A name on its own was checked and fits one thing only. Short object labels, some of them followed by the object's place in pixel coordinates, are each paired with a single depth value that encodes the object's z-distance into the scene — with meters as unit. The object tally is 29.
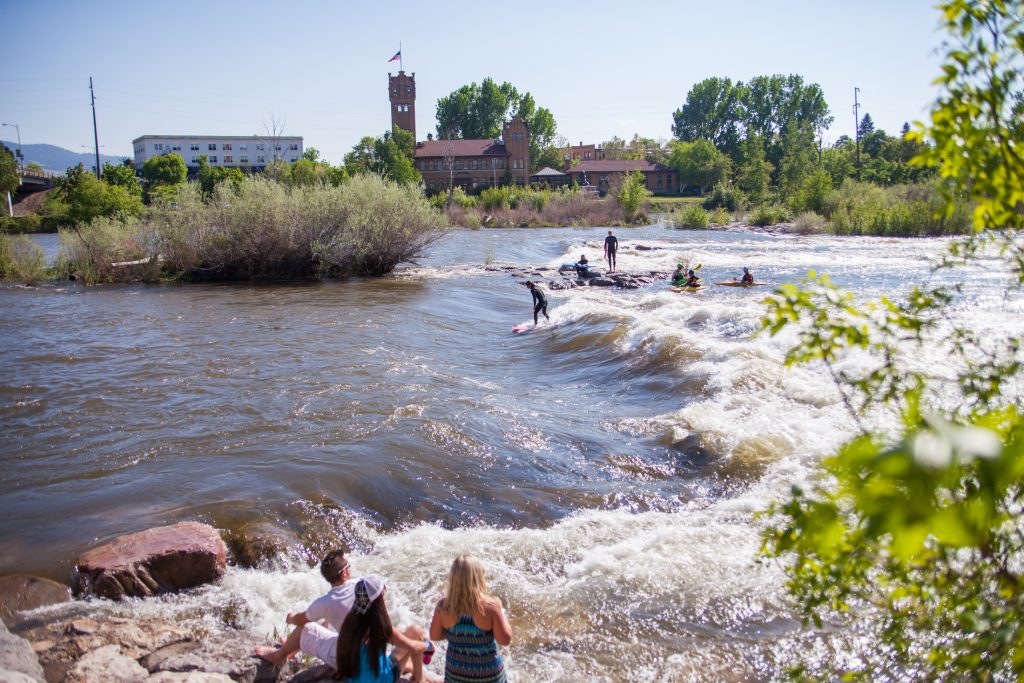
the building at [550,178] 109.94
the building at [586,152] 143.62
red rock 6.70
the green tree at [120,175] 84.62
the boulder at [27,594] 6.55
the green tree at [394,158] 96.56
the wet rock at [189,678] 4.83
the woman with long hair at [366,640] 4.96
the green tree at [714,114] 139.62
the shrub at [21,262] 29.38
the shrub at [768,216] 64.12
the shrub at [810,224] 55.16
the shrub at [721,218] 66.75
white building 152.75
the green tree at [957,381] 1.79
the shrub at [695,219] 64.75
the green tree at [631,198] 73.19
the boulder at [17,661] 4.24
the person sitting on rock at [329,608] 5.36
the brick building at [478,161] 109.06
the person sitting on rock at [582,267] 31.41
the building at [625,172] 115.56
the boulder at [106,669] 4.87
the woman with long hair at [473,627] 4.86
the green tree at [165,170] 111.38
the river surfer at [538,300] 21.19
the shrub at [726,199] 80.88
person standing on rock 33.97
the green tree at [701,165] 112.12
